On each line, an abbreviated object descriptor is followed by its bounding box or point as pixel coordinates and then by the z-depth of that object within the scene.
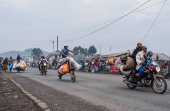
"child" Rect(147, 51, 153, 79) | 7.67
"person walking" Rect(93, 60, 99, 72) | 28.94
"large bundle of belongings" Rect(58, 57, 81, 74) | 11.79
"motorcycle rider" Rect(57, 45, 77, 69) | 12.53
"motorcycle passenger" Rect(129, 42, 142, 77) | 8.34
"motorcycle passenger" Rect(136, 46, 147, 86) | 7.84
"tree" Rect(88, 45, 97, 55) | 124.75
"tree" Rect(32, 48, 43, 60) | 159.88
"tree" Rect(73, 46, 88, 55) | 141.75
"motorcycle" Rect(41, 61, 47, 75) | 17.39
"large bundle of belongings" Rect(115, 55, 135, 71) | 8.30
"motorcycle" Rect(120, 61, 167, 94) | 7.28
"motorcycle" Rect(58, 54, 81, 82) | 11.60
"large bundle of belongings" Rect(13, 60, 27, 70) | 22.30
